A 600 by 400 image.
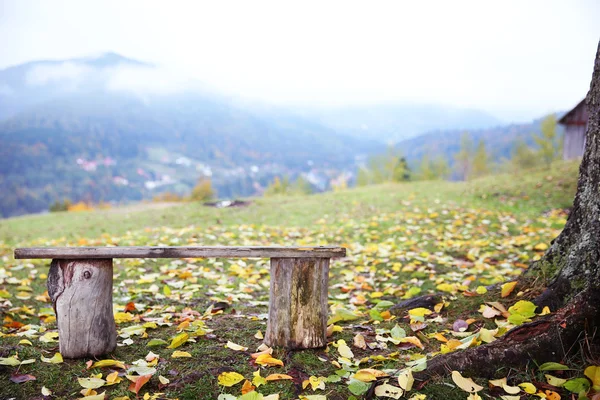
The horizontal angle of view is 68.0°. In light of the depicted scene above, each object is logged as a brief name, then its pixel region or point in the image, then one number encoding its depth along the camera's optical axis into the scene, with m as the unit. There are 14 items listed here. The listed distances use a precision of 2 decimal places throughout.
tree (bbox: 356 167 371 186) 59.21
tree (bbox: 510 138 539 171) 49.16
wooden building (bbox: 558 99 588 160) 20.62
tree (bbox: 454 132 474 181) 55.19
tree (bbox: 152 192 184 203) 73.91
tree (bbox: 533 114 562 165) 28.55
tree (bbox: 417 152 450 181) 54.12
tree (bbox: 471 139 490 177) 52.41
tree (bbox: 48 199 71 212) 41.61
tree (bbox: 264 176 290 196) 56.85
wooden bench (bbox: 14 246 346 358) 2.98
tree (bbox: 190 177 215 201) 41.78
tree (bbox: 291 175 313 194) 69.06
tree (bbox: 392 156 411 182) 39.78
